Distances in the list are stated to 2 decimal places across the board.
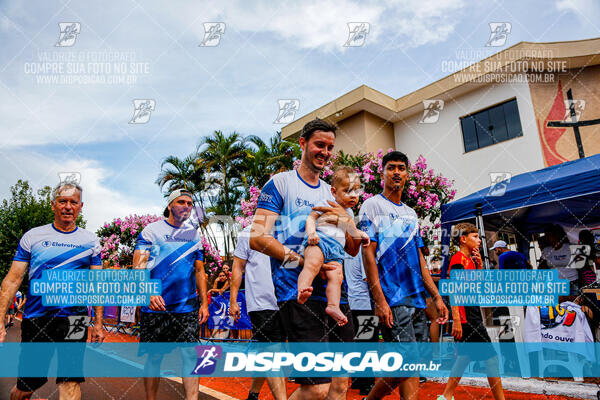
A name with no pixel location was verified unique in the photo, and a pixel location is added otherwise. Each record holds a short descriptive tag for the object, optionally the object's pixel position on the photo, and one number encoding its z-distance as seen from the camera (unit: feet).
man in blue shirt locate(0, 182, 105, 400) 10.50
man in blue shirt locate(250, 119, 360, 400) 7.06
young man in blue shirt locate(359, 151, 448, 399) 9.76
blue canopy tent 17.24
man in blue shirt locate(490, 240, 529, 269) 20.08
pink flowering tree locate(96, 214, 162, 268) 56.65
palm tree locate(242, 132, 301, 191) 65.67
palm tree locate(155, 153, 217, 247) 70.59
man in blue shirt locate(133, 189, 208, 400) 11.37
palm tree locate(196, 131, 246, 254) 69.36
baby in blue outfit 6.65
